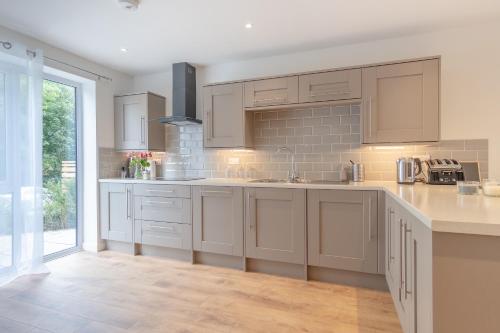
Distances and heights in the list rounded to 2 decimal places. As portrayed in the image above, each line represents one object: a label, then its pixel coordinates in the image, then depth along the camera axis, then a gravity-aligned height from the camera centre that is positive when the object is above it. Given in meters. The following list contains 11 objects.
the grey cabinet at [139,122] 3.63 +0.56
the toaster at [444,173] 2.41 -0.08
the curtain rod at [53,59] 2.59 +1.14
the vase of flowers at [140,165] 3.86 +0.00
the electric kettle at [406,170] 2.57 -0.06
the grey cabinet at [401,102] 2.50 +0.56
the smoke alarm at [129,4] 2.16 +1.24
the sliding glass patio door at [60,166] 3.27 +0.00
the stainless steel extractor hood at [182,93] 3.55 +0.91
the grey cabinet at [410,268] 1.15 -0.54
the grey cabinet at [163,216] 3.15 -0.58
